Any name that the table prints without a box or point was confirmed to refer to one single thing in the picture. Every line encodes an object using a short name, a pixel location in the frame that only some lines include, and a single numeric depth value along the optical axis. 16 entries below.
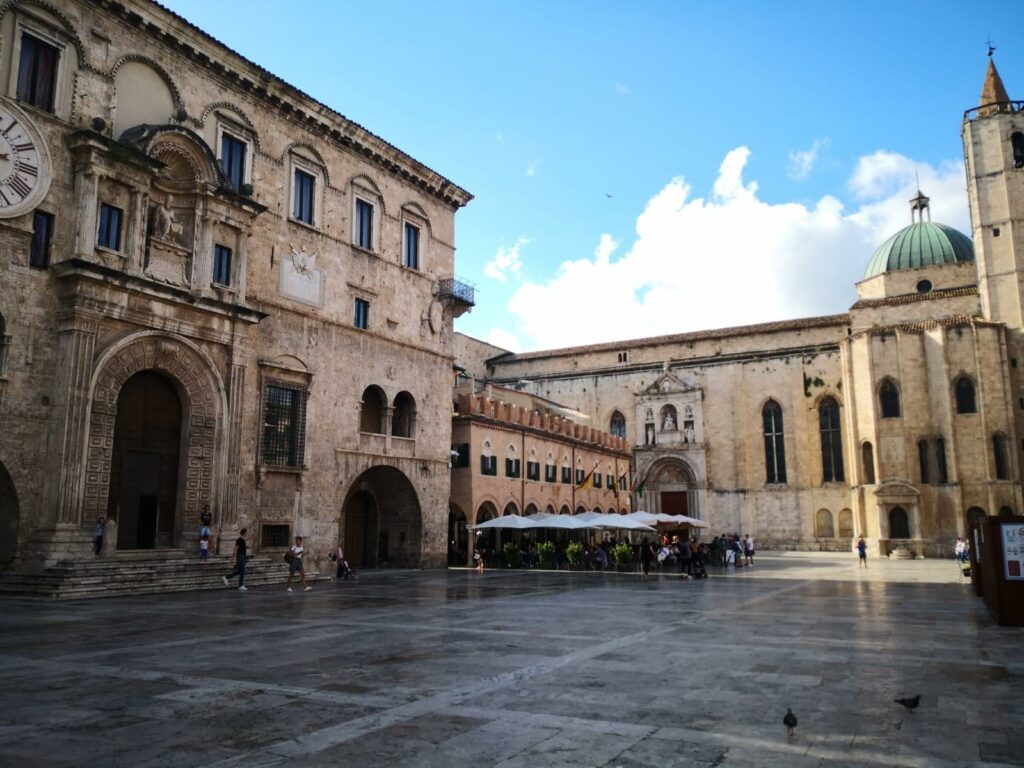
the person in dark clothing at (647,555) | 29.10
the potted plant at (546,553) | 34.28
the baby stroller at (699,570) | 28.23
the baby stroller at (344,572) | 26.09
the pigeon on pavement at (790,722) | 6.60
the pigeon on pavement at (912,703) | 7.41
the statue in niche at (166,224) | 22.97
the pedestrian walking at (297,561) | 22.17
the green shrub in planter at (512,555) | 34.25
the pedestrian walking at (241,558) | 21.30
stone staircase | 18.33
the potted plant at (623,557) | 32.84
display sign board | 13.90
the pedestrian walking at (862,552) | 35.09
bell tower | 48.56
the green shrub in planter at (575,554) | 33.72
